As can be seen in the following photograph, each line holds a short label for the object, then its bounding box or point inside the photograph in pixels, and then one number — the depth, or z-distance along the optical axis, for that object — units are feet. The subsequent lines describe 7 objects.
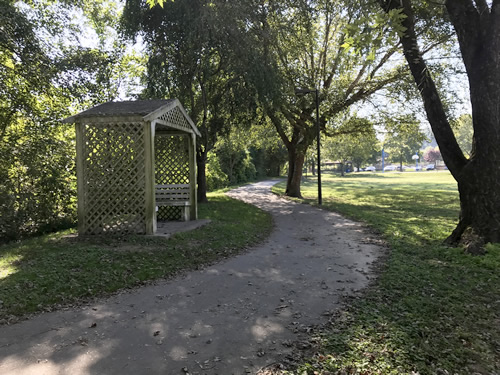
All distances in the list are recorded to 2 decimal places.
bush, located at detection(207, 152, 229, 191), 85.56
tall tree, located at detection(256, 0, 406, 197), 45.96
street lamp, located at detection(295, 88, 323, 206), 49.15
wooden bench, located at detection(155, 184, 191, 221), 35.19
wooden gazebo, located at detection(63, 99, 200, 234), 25.98
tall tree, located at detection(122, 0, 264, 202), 39.58
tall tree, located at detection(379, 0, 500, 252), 21.38
